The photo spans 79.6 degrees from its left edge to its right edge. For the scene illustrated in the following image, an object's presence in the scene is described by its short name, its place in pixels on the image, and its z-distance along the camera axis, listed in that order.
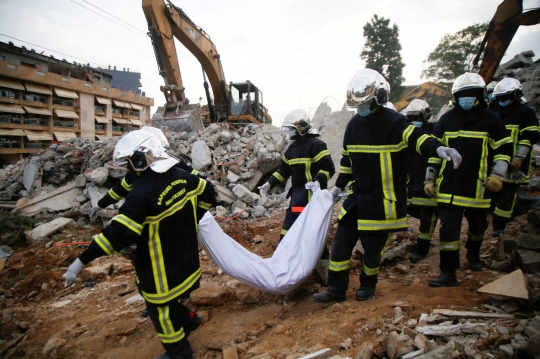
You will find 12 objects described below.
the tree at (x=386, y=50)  21.05
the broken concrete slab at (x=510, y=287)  1.98
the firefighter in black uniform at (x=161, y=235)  1.94
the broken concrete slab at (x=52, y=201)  6.37
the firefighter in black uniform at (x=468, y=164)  2.67
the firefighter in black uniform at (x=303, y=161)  3.23
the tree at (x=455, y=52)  17.11
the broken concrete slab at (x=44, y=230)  5.35
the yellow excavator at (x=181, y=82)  9.39
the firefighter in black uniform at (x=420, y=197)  3.46
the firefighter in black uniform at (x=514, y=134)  3.54
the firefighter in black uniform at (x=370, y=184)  2.35
